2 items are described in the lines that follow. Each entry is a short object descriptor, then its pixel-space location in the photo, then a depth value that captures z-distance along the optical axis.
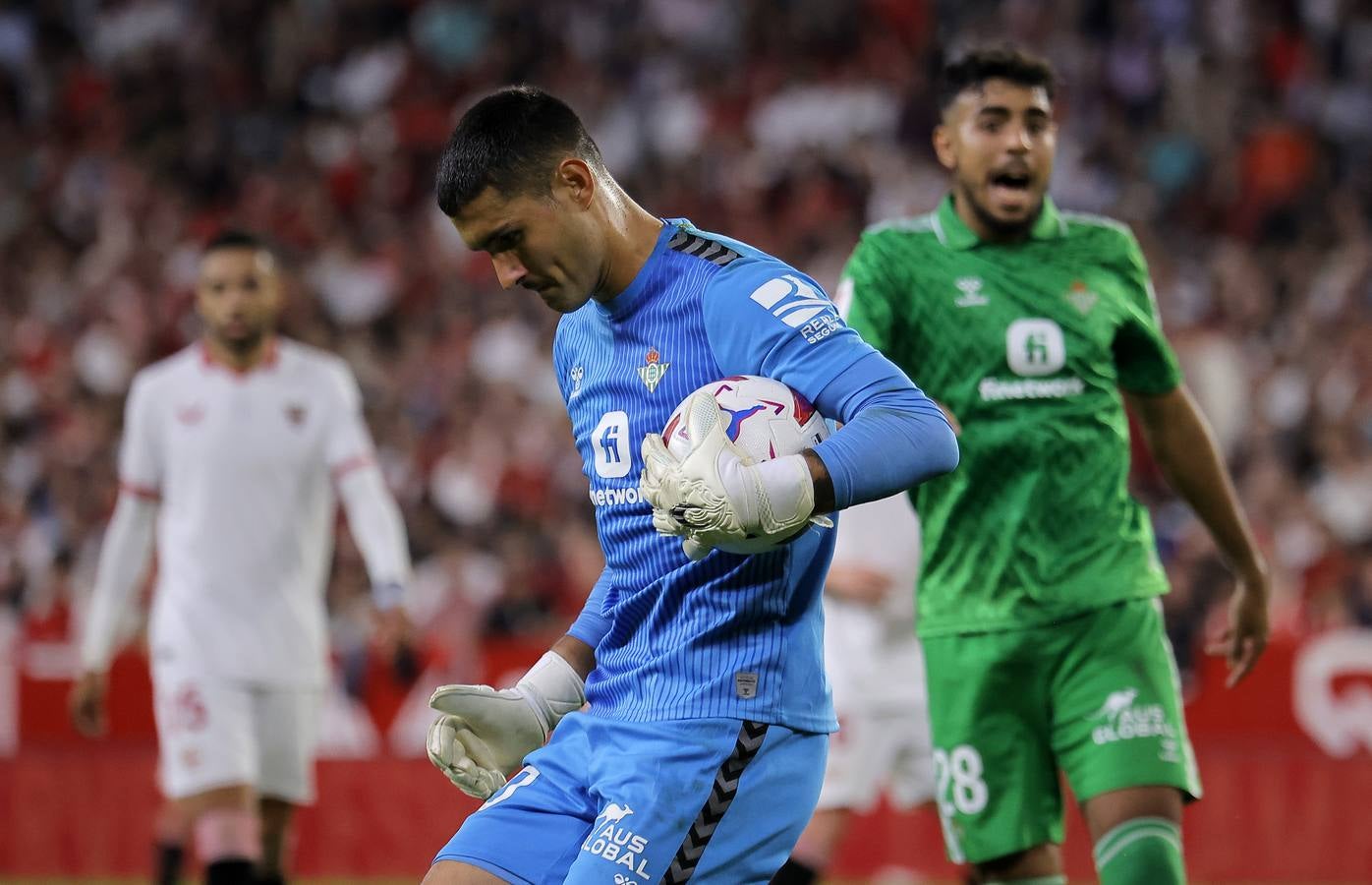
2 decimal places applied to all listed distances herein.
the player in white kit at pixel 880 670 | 15.35
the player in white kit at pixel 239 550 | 14.02
